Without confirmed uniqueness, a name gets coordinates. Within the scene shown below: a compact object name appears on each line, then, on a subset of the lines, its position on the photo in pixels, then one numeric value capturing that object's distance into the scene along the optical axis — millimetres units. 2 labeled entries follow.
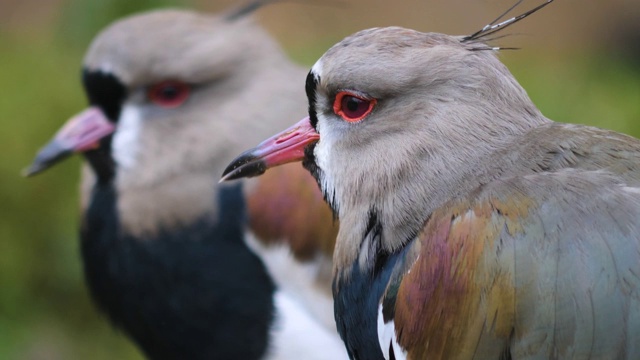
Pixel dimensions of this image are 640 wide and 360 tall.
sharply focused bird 2535
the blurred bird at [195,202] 2694
